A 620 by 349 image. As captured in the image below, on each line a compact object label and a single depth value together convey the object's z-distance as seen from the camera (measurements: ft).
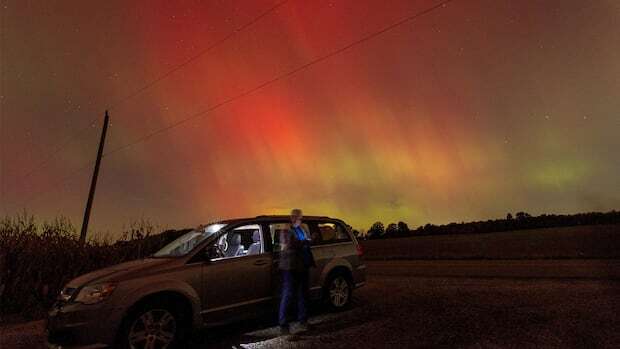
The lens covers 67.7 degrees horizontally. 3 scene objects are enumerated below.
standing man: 21.99
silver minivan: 18.11
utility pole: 71.36
